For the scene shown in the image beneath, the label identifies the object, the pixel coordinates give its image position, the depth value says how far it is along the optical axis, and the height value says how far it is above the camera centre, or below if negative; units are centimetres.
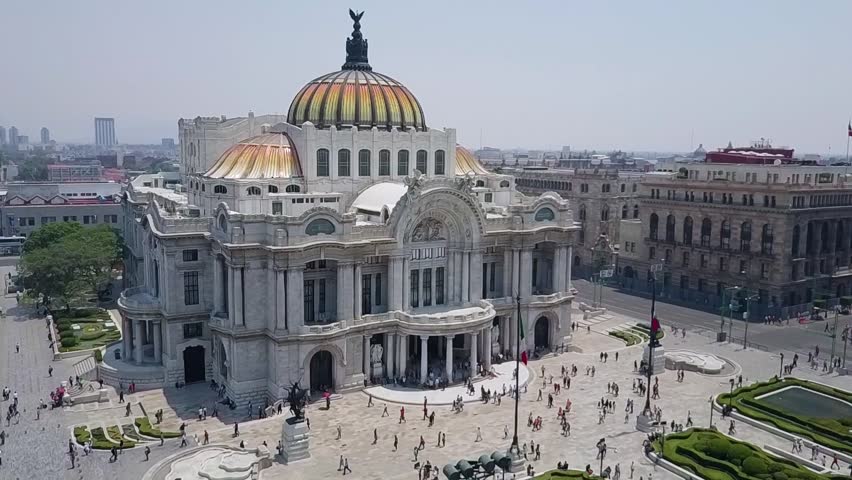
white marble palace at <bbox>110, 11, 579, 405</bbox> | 6003 -930
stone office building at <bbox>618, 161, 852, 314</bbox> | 9144 -932
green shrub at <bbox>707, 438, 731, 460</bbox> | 4859 -1920
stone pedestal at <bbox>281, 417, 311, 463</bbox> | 4884 -1922
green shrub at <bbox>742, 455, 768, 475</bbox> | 4541 -1907
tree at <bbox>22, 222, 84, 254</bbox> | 9919 -1092
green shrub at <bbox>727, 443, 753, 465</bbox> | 4762 -1916
